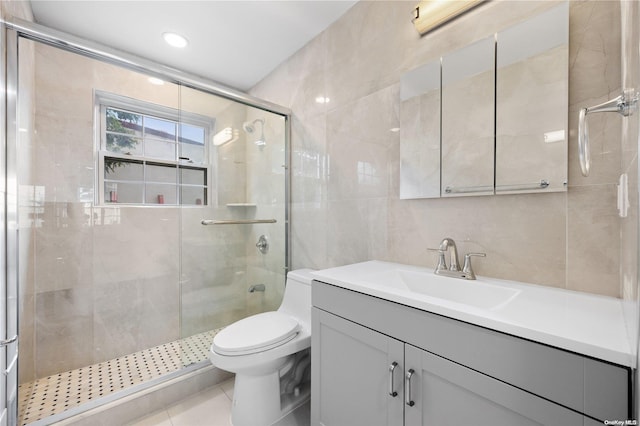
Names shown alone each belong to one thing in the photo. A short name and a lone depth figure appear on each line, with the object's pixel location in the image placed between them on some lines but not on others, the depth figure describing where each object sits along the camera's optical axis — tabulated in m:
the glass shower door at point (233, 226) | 2.01
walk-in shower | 1.79
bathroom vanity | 0.59
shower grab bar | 2.04
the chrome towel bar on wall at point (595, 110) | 0.69
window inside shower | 2.01
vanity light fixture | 1.25
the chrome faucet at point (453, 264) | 1.17
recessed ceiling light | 1.99
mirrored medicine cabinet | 1.01
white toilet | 1.34
